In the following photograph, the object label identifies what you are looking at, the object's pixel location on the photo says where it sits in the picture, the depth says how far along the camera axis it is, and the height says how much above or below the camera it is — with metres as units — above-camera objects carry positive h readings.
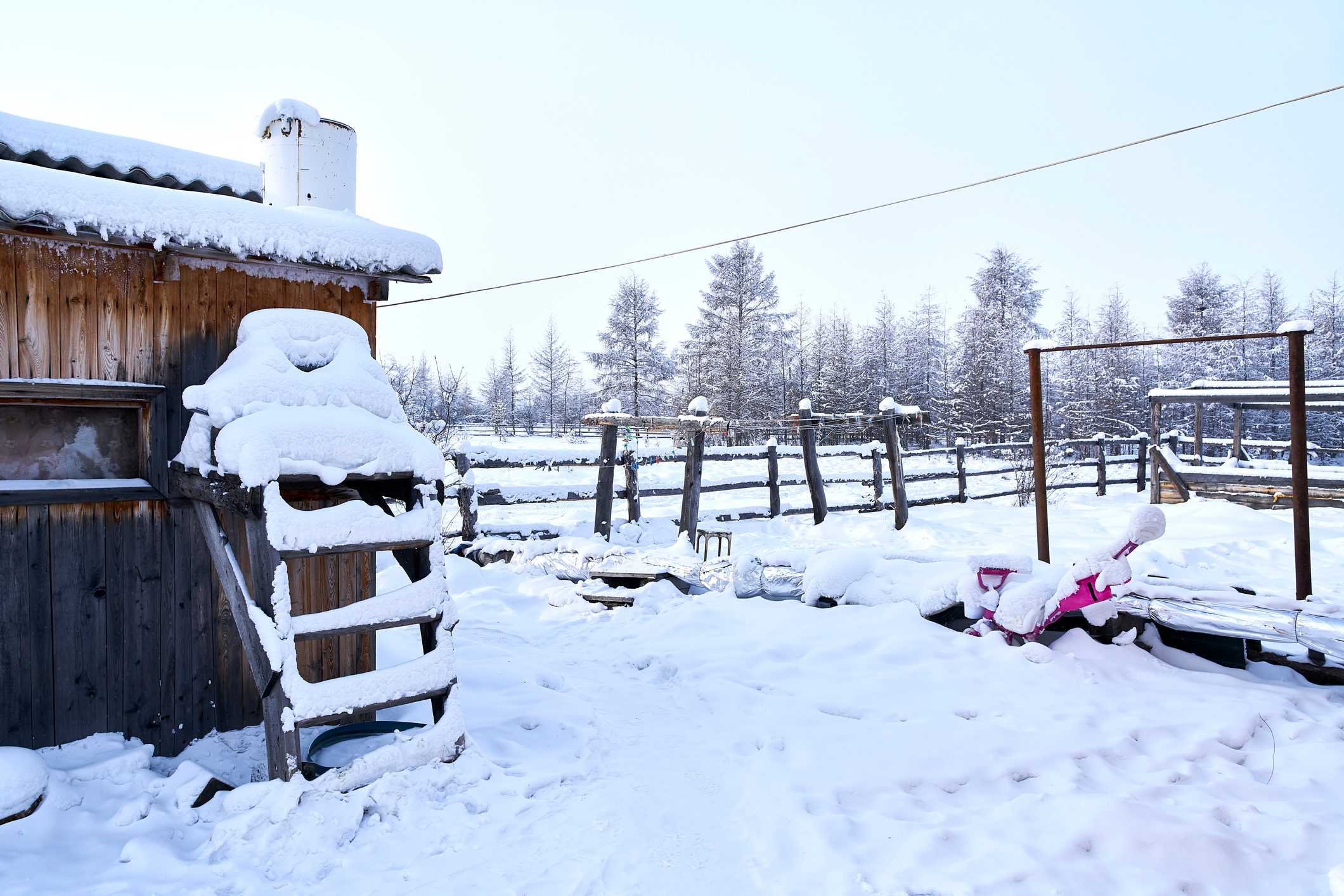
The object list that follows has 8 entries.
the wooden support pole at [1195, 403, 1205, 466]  11.34 +0.04
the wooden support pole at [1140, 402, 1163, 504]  10.69 -0.60
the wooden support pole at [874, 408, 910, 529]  10.29 -0.33
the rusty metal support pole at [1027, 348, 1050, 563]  5.44 -0.09
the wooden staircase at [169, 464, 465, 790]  2.79 -0.62
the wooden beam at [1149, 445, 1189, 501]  10.54 -0.40
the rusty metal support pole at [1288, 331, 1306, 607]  4.68 -0.23
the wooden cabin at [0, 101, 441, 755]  3.14 +0.25
